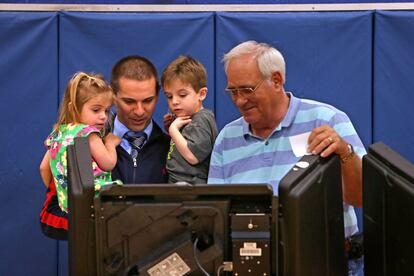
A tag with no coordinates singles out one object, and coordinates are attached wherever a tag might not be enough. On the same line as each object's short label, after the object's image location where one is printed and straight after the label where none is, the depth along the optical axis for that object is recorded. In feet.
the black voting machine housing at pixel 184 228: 19.67
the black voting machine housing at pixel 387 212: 19.70
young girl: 22.83
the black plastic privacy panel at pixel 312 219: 19.58
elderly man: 22.05
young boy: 23.10
